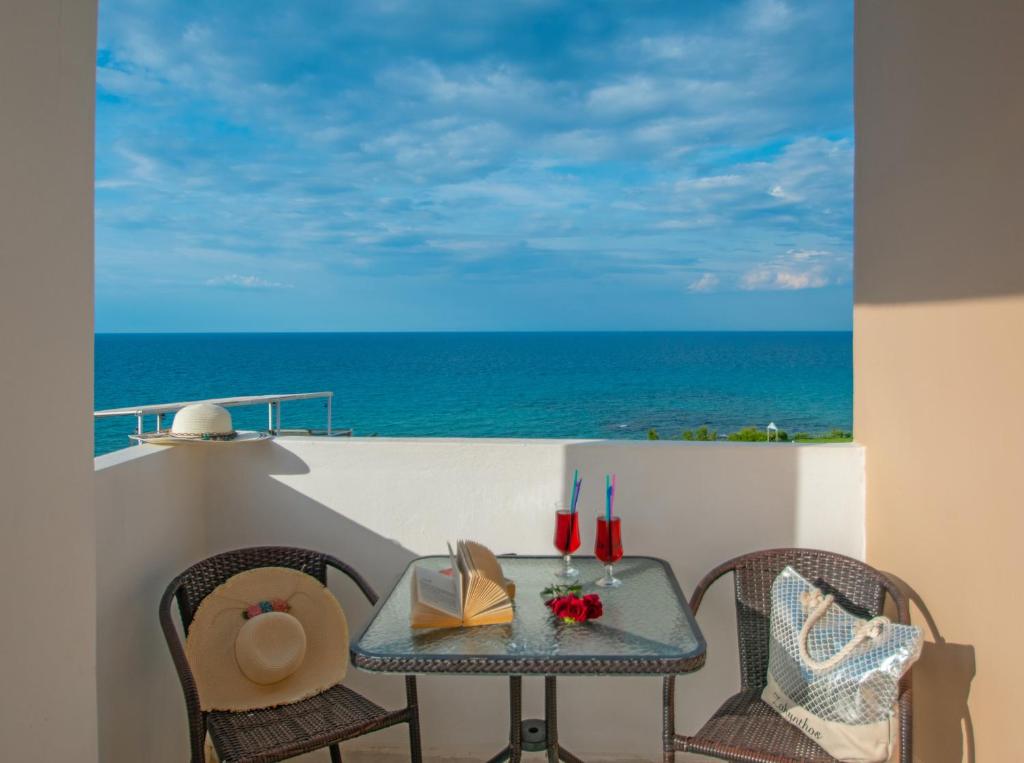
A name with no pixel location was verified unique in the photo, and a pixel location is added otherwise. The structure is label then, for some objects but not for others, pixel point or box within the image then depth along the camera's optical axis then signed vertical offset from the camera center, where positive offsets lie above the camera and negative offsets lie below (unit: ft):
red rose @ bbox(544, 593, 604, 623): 5.46 -1.56
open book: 5.46 -1.50
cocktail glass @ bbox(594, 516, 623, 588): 6.27 -1.26
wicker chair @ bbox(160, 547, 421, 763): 5.83 -2.60
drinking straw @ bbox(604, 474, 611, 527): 6.26 -0.96
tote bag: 5.72 -2.17
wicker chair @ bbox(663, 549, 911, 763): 5.78 -2.35
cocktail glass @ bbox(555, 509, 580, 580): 6.29 -1.18
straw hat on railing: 7.59 -0.43
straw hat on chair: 6.59 -2.22
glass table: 4.87 -1.68
